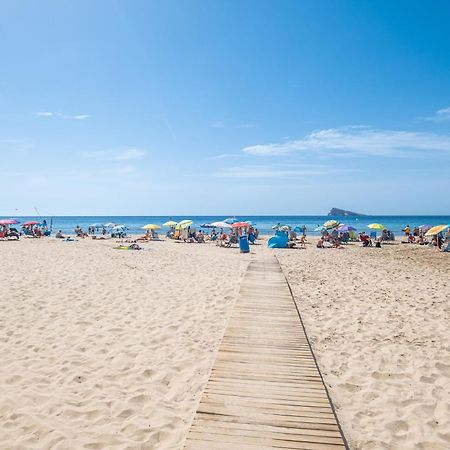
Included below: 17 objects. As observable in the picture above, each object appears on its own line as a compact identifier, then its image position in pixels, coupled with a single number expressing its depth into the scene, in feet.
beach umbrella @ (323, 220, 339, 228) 106.22
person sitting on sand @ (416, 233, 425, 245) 91.77
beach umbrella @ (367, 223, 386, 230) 98.77
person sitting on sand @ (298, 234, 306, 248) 84.58
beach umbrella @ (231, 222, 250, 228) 88.10
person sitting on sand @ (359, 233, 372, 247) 87.56
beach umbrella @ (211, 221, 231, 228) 92.73
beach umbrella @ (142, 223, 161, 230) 105.19
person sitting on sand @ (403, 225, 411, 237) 104.74
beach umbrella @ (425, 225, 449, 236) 74.65
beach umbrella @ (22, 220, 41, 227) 115.33
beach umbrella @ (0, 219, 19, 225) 98.28
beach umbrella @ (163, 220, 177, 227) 112.67
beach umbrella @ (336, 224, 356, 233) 92.19
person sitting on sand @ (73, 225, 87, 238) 117.08
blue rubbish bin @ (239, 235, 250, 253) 69.51
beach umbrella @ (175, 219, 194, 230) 102.17
